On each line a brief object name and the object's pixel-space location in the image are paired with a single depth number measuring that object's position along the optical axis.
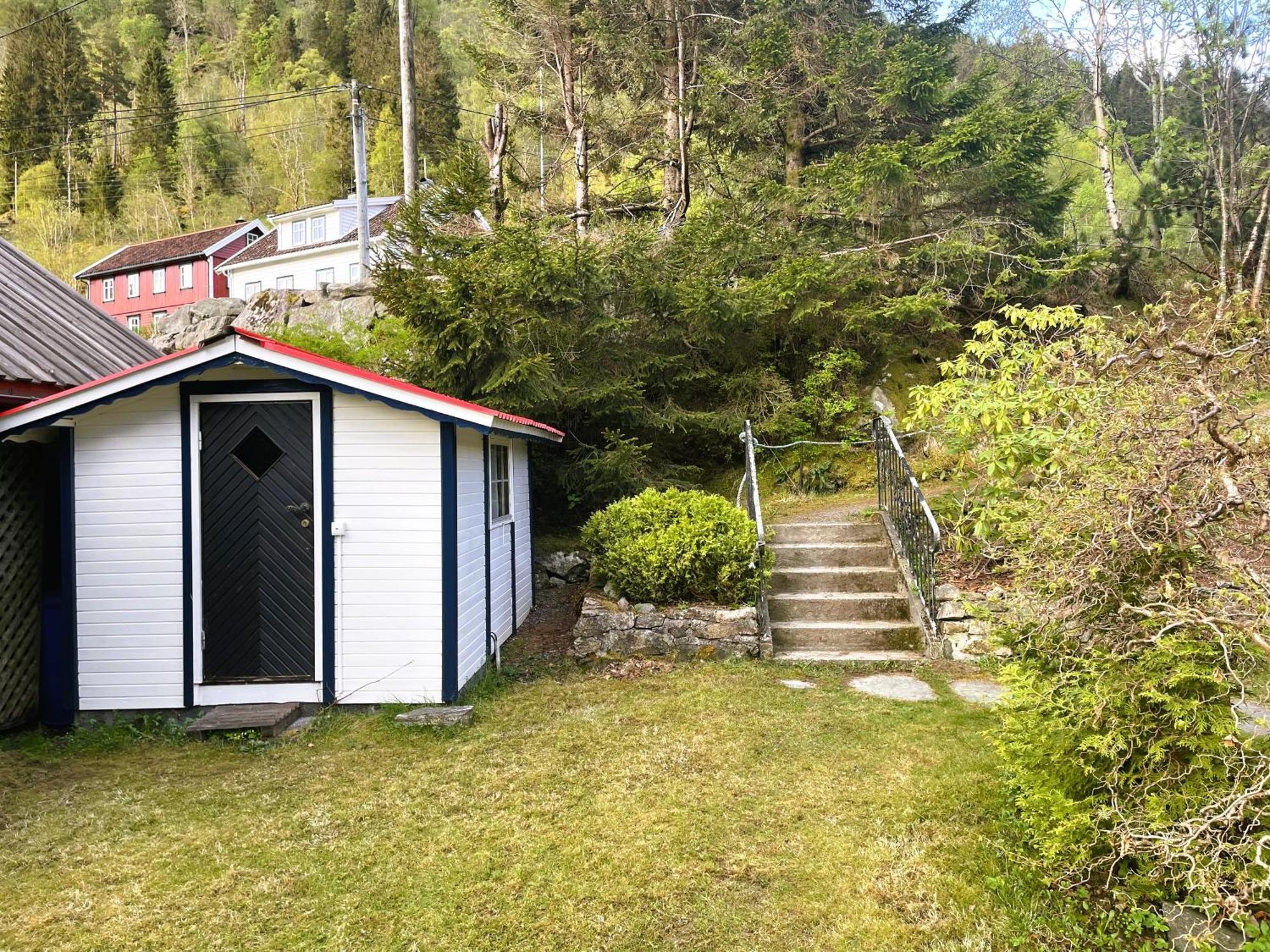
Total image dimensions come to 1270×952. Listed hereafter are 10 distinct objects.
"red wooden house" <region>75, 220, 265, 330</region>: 31.81
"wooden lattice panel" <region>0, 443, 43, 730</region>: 5.22
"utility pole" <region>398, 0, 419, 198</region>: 14.66
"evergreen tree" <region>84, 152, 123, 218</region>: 37.81
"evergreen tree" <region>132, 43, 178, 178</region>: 37.44
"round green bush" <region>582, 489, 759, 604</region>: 6.78
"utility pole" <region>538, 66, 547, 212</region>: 13.27
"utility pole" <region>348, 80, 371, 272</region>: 15.80
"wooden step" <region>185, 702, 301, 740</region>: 5.00
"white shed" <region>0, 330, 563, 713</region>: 5.41
